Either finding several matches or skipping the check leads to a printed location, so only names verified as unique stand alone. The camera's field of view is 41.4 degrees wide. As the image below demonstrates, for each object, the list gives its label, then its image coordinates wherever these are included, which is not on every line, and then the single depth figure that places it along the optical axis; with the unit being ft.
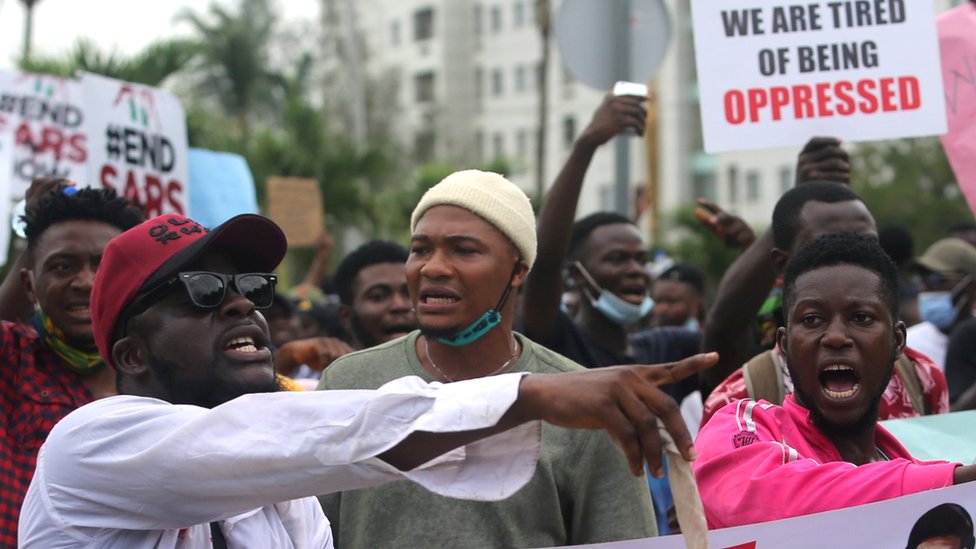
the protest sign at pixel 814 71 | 16.28
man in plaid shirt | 12.37
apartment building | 153.58
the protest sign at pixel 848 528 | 8.70
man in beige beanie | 10.15
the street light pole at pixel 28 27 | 60.43
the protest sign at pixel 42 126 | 25.31
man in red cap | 6.77
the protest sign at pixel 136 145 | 22.13
